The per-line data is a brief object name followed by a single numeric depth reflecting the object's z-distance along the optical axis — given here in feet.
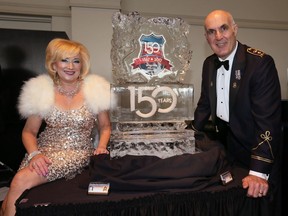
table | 3.05
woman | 4.57
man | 3.83
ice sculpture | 4.15
